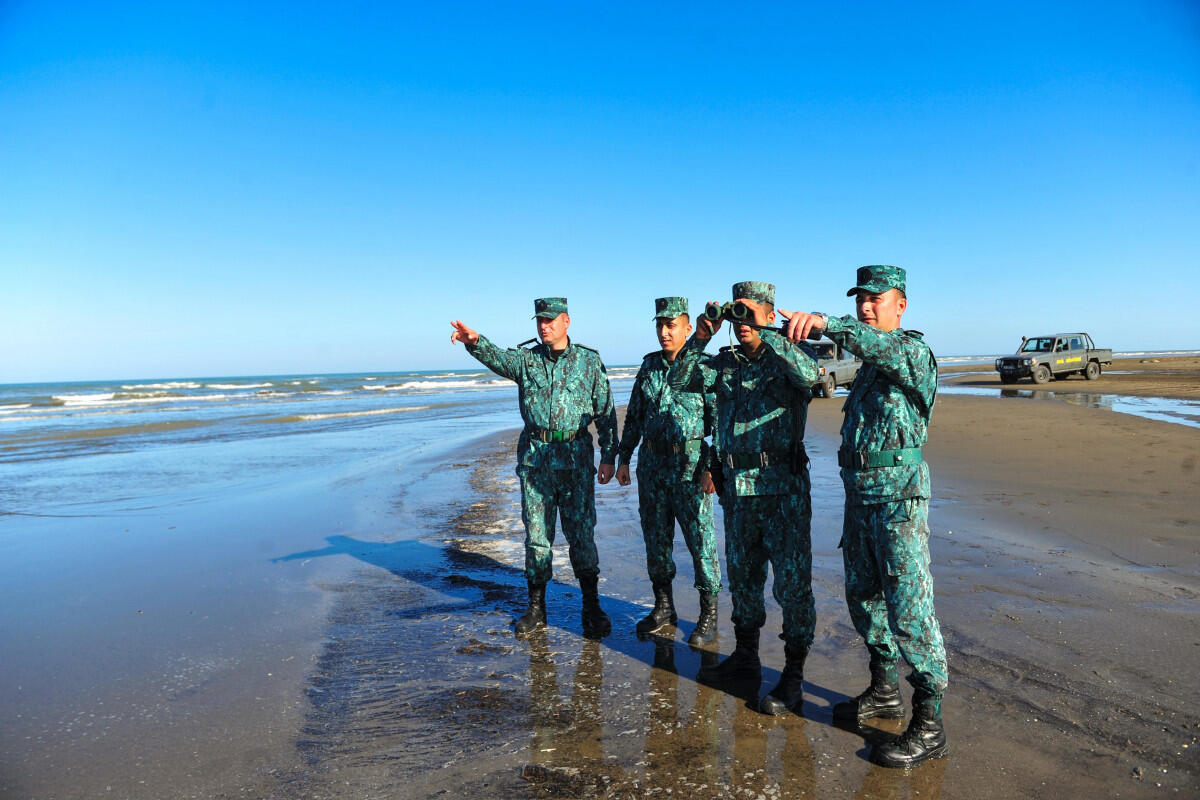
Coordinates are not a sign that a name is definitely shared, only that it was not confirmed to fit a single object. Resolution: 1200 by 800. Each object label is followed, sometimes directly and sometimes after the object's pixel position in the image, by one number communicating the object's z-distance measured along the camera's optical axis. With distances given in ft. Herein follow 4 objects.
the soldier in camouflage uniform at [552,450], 15.05
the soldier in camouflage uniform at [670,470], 14.08
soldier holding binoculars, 11.19
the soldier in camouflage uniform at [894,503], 9.36
